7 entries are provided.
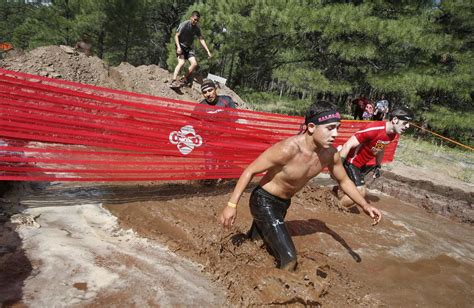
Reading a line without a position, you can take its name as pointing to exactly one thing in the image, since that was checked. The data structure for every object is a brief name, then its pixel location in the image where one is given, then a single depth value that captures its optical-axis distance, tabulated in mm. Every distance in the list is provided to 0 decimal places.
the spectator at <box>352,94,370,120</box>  11281
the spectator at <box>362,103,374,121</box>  11141
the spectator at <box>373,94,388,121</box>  10836
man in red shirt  4477
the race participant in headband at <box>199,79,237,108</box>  4938
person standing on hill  7871
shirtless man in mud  2832
